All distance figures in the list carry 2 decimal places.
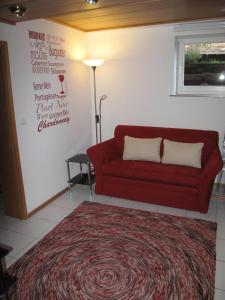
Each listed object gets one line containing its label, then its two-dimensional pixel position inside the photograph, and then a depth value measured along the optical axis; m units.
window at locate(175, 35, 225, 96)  3.56
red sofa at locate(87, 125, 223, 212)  3.09
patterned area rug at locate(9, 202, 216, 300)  2.06
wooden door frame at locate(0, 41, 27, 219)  2.71
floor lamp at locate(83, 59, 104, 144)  3.72
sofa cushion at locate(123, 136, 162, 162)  3.62
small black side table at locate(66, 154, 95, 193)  3.66
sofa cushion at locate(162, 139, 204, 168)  3.37
